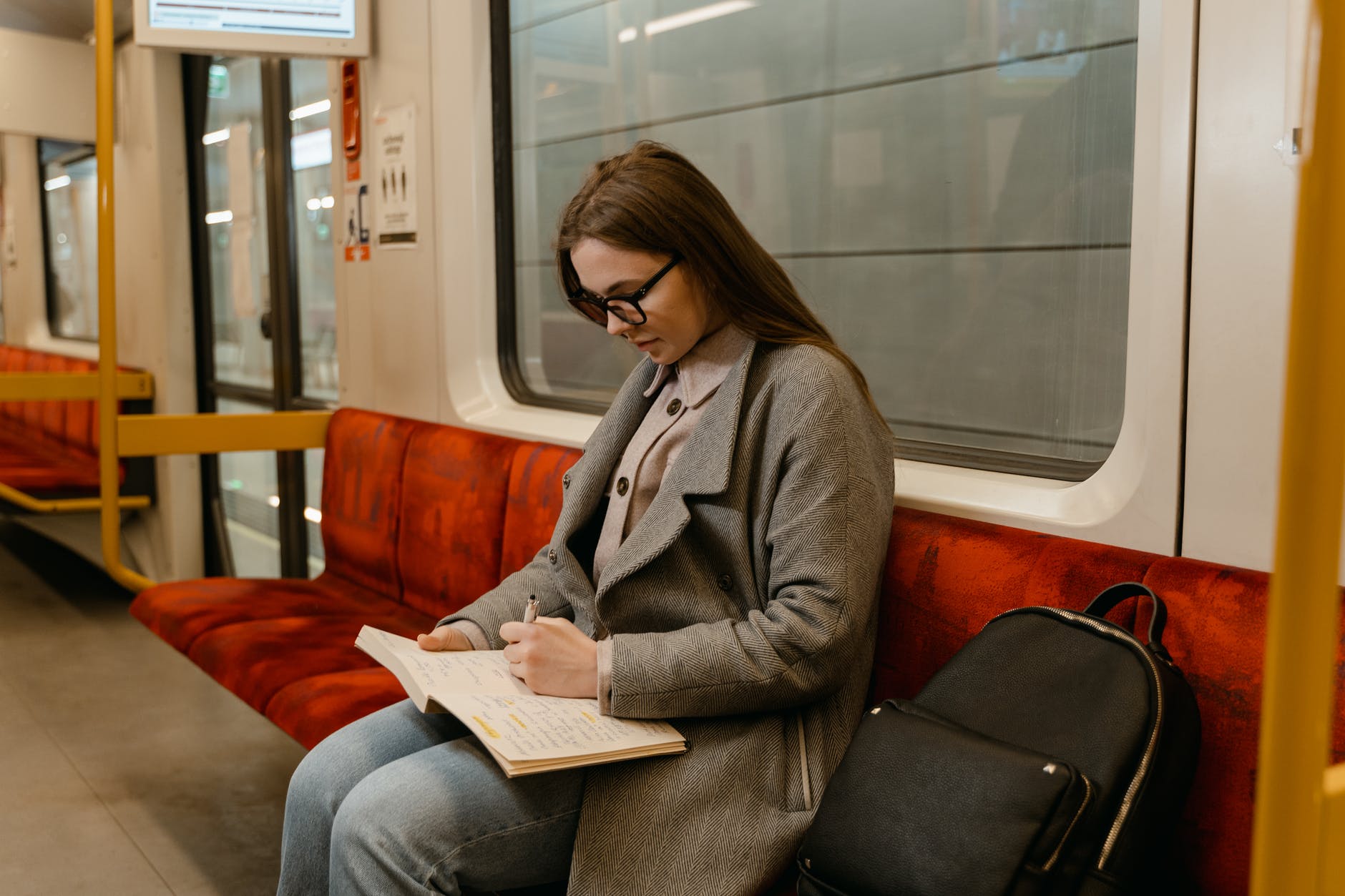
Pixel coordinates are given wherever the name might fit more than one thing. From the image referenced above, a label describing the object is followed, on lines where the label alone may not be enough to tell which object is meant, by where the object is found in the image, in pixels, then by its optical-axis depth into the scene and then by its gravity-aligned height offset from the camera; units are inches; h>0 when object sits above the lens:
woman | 57.7 -16.6
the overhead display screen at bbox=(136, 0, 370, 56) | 123.9 +30.8
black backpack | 45.8 -19.5
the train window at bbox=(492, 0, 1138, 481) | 74.3 +9.5
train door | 179.3 +4.8
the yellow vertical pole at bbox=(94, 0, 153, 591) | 131.7 +2.9
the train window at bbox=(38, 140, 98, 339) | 240.2 +16.0
